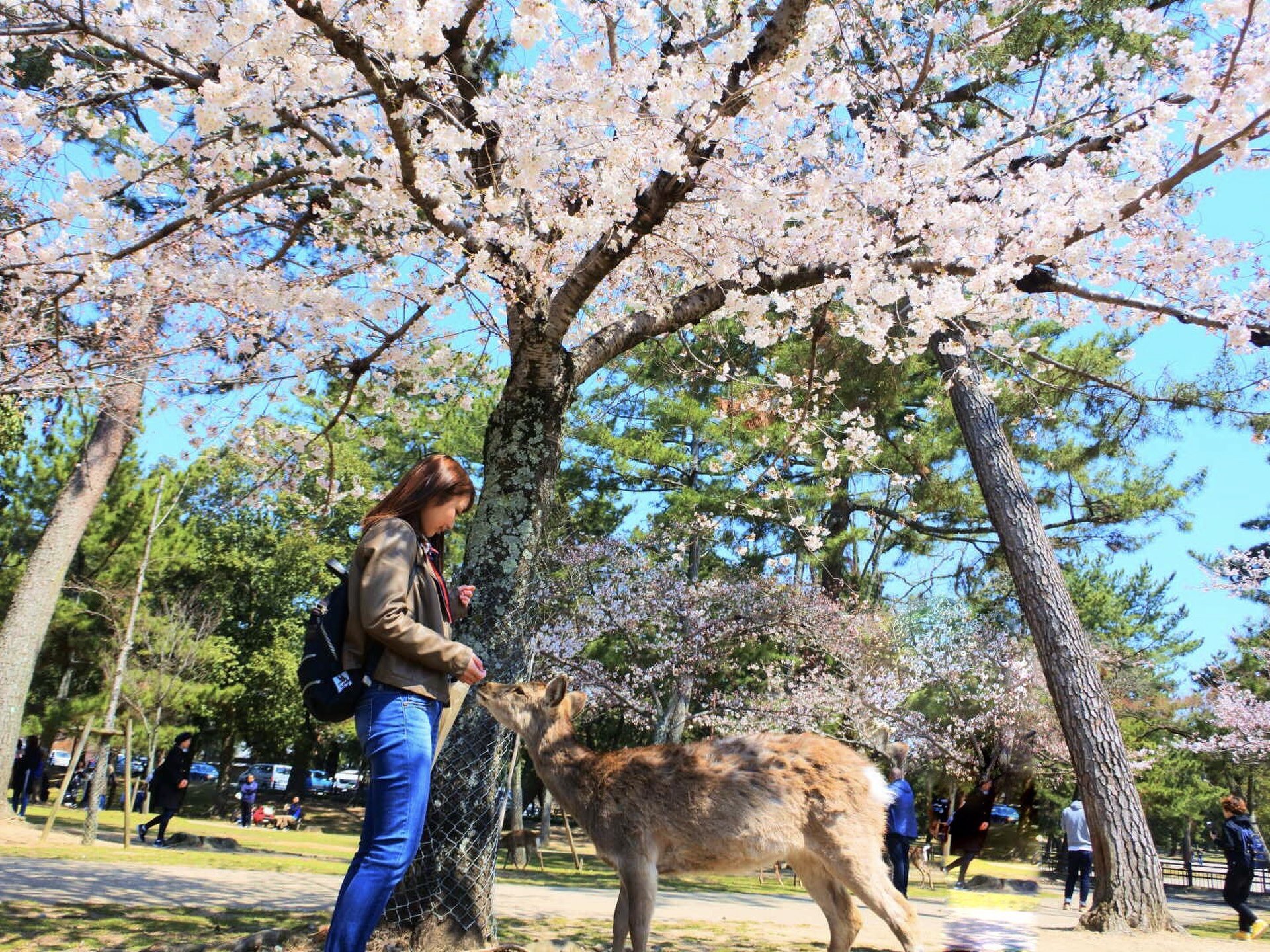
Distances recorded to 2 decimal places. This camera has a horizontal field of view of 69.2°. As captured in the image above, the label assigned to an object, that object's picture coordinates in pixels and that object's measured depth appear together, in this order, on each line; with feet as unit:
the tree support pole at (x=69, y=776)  35.88
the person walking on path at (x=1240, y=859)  35.50
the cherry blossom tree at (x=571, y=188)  17.37
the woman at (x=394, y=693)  10.28
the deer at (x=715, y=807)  14.14
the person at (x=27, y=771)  61.57
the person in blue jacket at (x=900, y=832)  32.99
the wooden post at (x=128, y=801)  37.24
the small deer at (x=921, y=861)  55.06
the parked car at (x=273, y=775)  149.18
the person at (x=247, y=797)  77.46
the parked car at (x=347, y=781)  156.76
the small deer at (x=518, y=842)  46.11
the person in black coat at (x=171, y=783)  46.68
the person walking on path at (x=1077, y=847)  42.09
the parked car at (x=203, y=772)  159.06
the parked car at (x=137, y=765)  119.75
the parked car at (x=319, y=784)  148.05
